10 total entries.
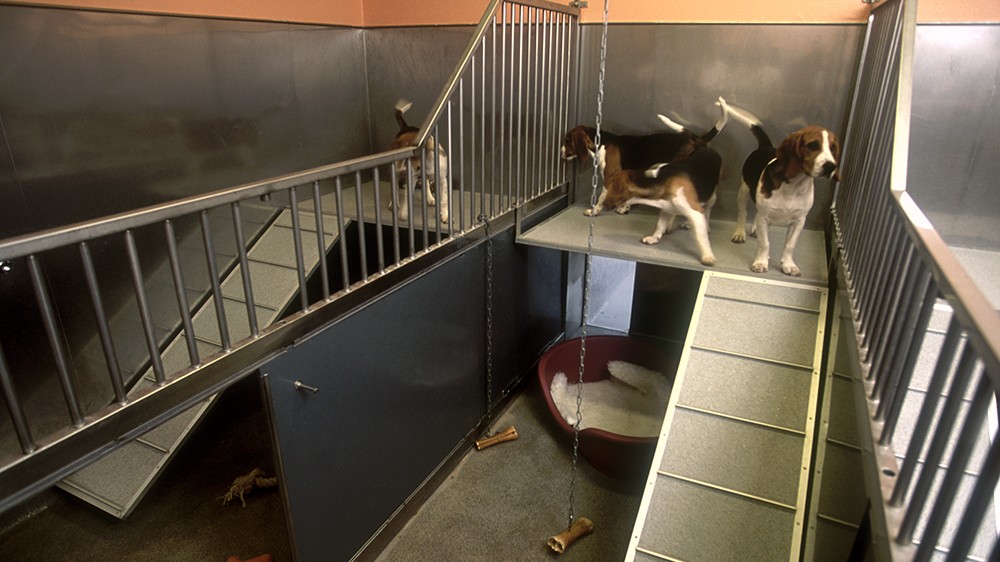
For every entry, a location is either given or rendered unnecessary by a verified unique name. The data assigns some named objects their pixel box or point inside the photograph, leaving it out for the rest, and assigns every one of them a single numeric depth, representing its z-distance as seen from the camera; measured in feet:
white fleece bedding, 9.02
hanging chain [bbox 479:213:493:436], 7.77
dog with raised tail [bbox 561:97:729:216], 8.45
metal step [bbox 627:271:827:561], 5.39
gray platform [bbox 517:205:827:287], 7.37
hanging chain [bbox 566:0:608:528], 7.05
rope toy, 7.57
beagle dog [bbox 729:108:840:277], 5.87
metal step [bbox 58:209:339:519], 7.11
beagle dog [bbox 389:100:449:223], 7.99
